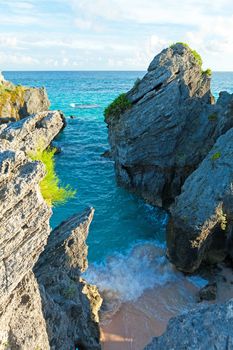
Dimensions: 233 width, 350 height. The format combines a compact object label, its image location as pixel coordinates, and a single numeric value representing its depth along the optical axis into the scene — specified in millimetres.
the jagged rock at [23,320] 10320
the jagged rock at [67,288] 13438
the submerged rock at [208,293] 20672
